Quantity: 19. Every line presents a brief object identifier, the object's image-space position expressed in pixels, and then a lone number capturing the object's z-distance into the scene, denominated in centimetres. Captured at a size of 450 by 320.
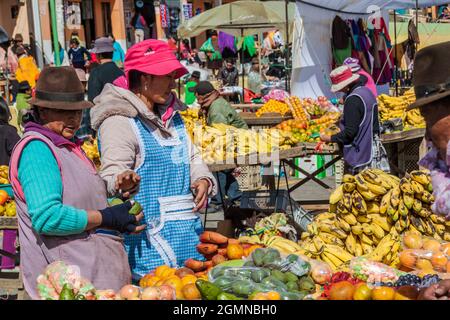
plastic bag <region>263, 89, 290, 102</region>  1266
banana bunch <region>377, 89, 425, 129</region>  983
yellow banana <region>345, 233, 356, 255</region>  532
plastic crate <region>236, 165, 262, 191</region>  1093
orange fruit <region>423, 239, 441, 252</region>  432
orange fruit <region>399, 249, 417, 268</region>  423
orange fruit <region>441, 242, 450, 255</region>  425
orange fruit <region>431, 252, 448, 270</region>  407
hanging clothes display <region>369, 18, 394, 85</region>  1562
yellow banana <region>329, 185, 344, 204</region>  578
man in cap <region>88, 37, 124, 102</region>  977
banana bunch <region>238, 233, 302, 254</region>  482
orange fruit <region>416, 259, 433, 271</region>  412
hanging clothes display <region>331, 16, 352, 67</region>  1437
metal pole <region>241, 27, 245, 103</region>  1687
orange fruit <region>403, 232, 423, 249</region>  453
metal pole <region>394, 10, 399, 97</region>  1442
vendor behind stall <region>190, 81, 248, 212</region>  941
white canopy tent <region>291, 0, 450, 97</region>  1373
